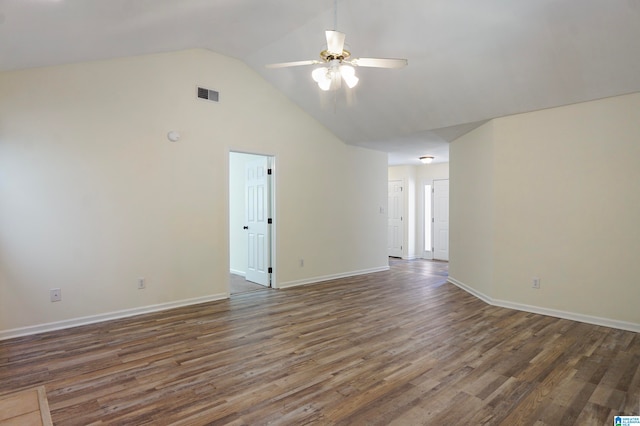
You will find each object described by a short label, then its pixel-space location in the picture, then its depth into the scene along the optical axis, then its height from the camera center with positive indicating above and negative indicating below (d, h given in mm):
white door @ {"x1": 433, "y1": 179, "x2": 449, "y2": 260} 8727 -314
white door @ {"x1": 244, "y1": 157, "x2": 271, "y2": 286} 5676 -234
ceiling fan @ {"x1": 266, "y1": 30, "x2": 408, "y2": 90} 2857 +1241
